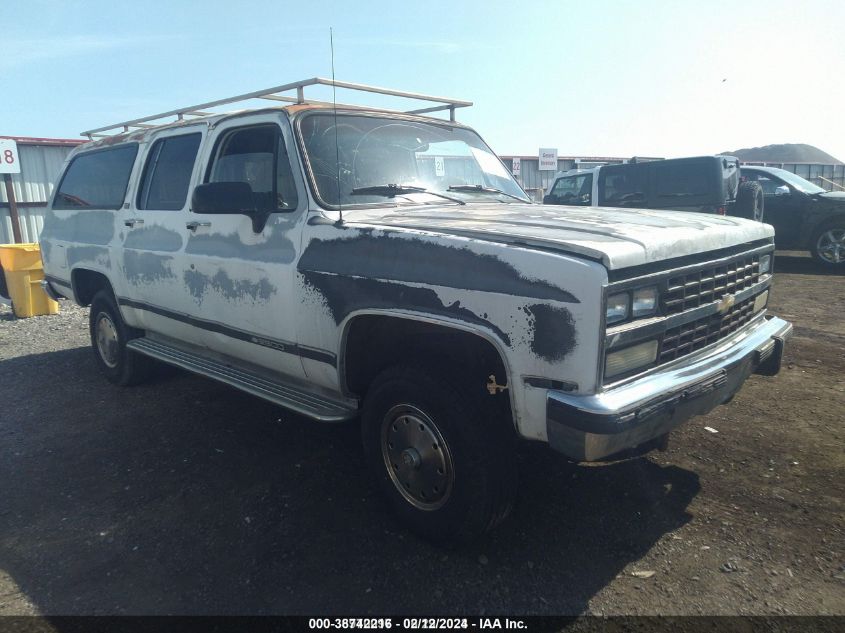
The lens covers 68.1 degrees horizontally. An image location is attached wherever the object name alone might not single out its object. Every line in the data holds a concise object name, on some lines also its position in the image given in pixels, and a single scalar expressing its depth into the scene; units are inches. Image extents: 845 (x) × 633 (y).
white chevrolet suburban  94.3
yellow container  336.2
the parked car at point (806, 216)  420.8
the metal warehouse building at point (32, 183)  534.0
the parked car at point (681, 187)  404.8
